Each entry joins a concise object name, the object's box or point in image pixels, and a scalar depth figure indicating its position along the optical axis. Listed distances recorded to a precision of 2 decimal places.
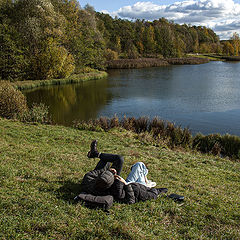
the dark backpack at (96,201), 5.25
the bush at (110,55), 72.55
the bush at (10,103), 17.42
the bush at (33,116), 16.80
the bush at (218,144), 13.57
